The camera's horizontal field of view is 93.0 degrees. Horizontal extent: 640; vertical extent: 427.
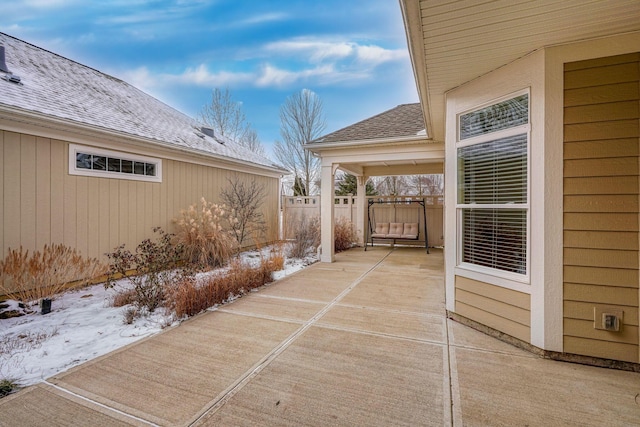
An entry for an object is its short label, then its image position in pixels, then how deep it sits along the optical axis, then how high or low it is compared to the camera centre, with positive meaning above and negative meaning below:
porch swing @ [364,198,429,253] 8.93 -0.55
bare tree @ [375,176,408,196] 20.58 +1.70
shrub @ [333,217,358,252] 9.19 -0.78
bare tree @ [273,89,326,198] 17.45 +4.67
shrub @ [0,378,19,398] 2.12 -1.27
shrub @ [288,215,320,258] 7.72 -0.70
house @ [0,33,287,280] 4.31 +0.90
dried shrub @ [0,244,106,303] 3.93 -0.83
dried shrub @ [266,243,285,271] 5.93 -1.00
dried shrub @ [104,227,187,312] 3.88 -0.86
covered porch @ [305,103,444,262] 6.73 +1.47
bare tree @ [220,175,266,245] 8.20 +0.12
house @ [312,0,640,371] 2.41 +0.43
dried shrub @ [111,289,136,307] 4.02 -1.19
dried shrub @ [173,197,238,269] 6.19 -0.61
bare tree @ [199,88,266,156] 18.23 +5.64
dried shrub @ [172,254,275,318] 3.72 -1.08
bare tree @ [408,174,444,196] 20.66 +1.78
